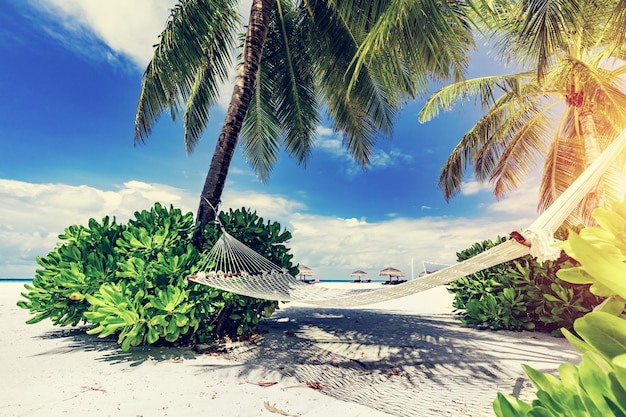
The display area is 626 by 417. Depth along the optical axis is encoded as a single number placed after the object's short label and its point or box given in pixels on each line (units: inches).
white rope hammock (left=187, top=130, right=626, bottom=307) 45.6
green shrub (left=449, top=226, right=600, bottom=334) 116.2
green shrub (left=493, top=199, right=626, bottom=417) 11.3
